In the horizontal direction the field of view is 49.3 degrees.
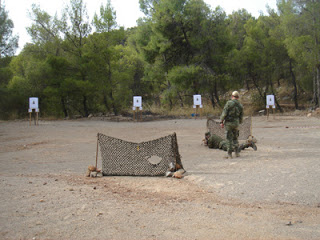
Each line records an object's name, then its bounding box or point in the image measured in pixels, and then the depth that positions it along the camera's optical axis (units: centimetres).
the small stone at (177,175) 776
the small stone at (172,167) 812
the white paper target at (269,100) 2572
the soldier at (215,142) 1131
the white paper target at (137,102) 2813
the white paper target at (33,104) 2655
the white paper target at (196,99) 2889
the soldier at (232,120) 1015
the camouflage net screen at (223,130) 1410
